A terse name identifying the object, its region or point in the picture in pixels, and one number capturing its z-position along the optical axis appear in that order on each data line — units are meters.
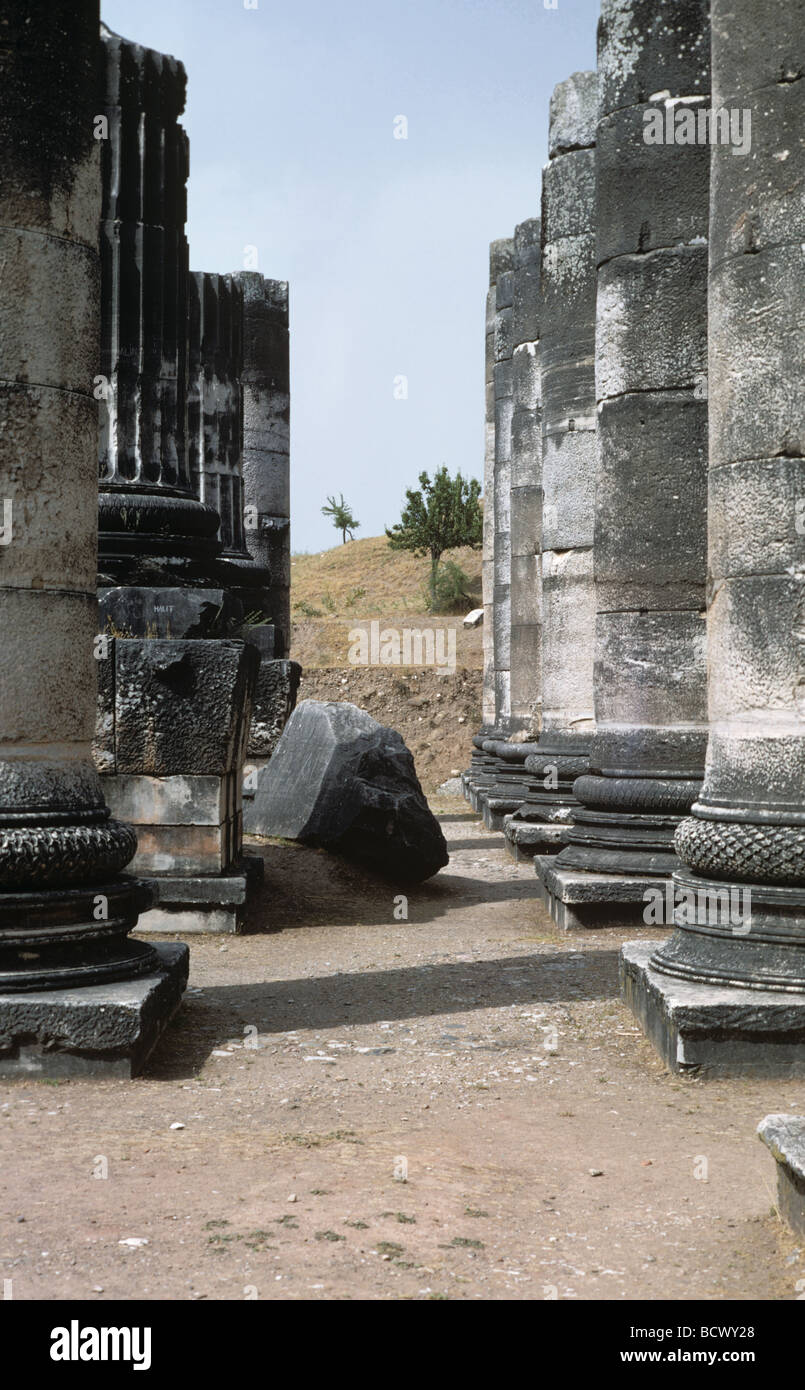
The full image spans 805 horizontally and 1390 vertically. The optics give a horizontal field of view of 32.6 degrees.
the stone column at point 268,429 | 18.17
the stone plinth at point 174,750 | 8.59
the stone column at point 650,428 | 8.59
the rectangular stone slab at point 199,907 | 8.71
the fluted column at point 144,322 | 9.63
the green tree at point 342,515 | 58.44
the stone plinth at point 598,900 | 8.48
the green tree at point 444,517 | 45.84
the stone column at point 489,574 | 18.86
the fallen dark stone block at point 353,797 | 10.59
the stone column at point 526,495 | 14.75
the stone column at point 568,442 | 11.74
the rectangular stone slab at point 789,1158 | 3.44
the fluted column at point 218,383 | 14.33
